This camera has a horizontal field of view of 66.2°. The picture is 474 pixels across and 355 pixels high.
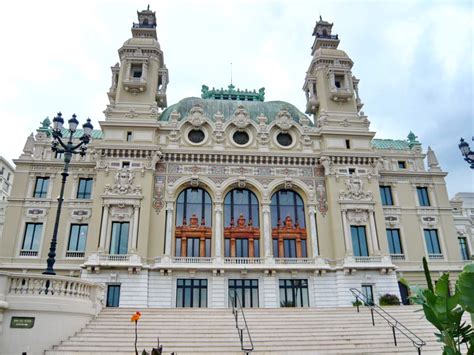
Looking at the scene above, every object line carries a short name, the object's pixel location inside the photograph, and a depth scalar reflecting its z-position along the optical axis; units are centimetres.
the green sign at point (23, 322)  1421
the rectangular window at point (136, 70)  3672
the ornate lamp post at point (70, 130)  1766
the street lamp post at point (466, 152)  1635
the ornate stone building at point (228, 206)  2884
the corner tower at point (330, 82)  3709
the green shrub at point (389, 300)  2697
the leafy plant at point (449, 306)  518
